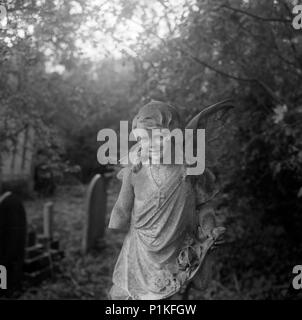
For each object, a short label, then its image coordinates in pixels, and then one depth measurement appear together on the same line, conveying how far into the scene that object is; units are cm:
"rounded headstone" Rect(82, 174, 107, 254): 655
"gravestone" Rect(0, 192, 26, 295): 496
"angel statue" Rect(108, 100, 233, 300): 256
